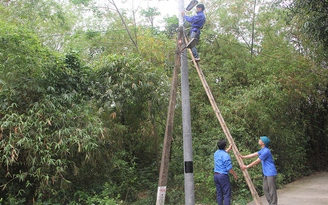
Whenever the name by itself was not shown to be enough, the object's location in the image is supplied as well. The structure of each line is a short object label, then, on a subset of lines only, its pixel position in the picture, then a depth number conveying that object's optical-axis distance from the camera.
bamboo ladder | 5.58
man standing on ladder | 7.27
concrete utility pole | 6.37
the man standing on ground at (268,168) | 5.66
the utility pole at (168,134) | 6.46
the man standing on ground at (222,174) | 5.77
